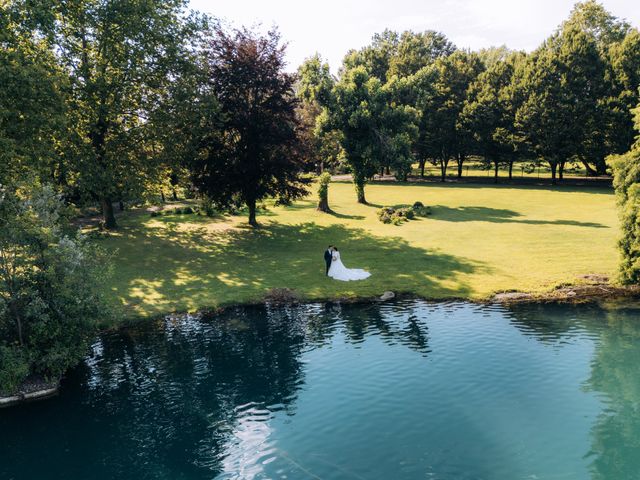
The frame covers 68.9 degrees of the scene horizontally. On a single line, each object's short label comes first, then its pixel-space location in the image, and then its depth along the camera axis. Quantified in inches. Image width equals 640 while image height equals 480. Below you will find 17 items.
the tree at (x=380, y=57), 4074.8
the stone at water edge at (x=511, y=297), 1124.3
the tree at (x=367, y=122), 2245.3
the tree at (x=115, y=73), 1487.5
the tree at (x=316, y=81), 2247.2
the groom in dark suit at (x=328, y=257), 1309.1
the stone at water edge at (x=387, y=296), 1155.3
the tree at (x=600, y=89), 2824.8
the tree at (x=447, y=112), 3432.6
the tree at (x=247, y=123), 1670.8
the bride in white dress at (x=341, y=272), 1289.4
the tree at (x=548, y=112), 2952.8
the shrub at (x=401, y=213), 1982.0
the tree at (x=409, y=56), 3772.1
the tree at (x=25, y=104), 1148.5
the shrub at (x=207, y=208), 1871.8
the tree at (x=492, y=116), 3243.1
